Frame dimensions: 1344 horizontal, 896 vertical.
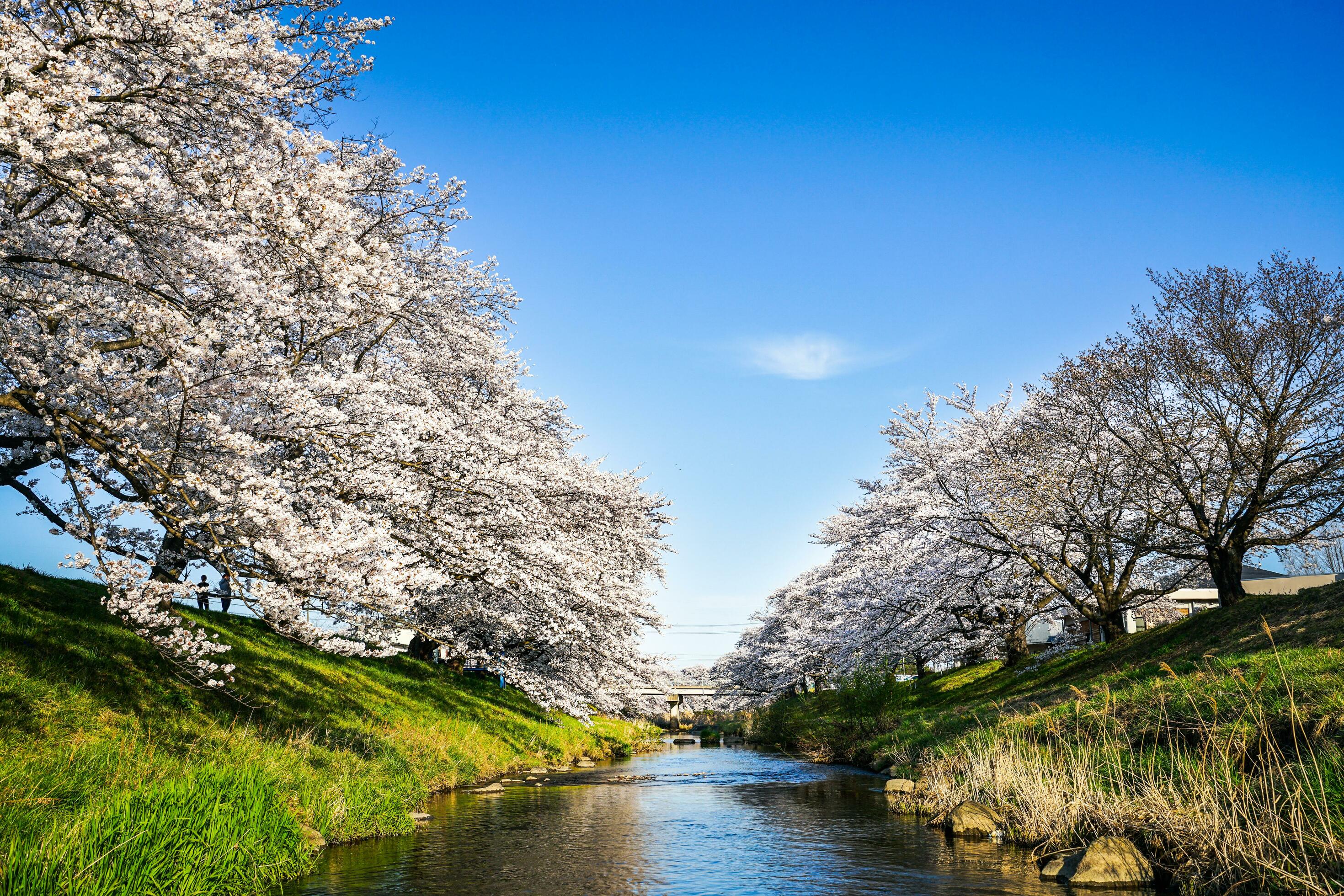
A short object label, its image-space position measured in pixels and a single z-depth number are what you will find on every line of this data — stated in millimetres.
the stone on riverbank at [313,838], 11312
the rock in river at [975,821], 13797
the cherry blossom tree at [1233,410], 20906
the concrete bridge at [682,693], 114812
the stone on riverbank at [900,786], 18578
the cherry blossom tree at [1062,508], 24500
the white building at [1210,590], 52531
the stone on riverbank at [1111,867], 9898
